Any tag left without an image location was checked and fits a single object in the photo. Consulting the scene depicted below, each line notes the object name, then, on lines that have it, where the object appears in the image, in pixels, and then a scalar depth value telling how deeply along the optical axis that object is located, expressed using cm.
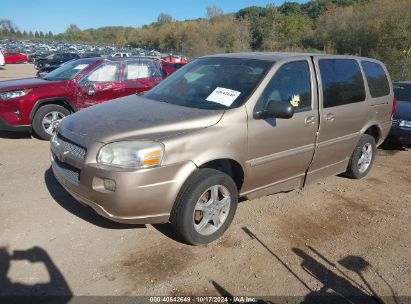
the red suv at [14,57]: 3809
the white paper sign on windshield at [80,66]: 755
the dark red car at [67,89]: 662
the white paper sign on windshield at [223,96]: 372
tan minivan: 315
